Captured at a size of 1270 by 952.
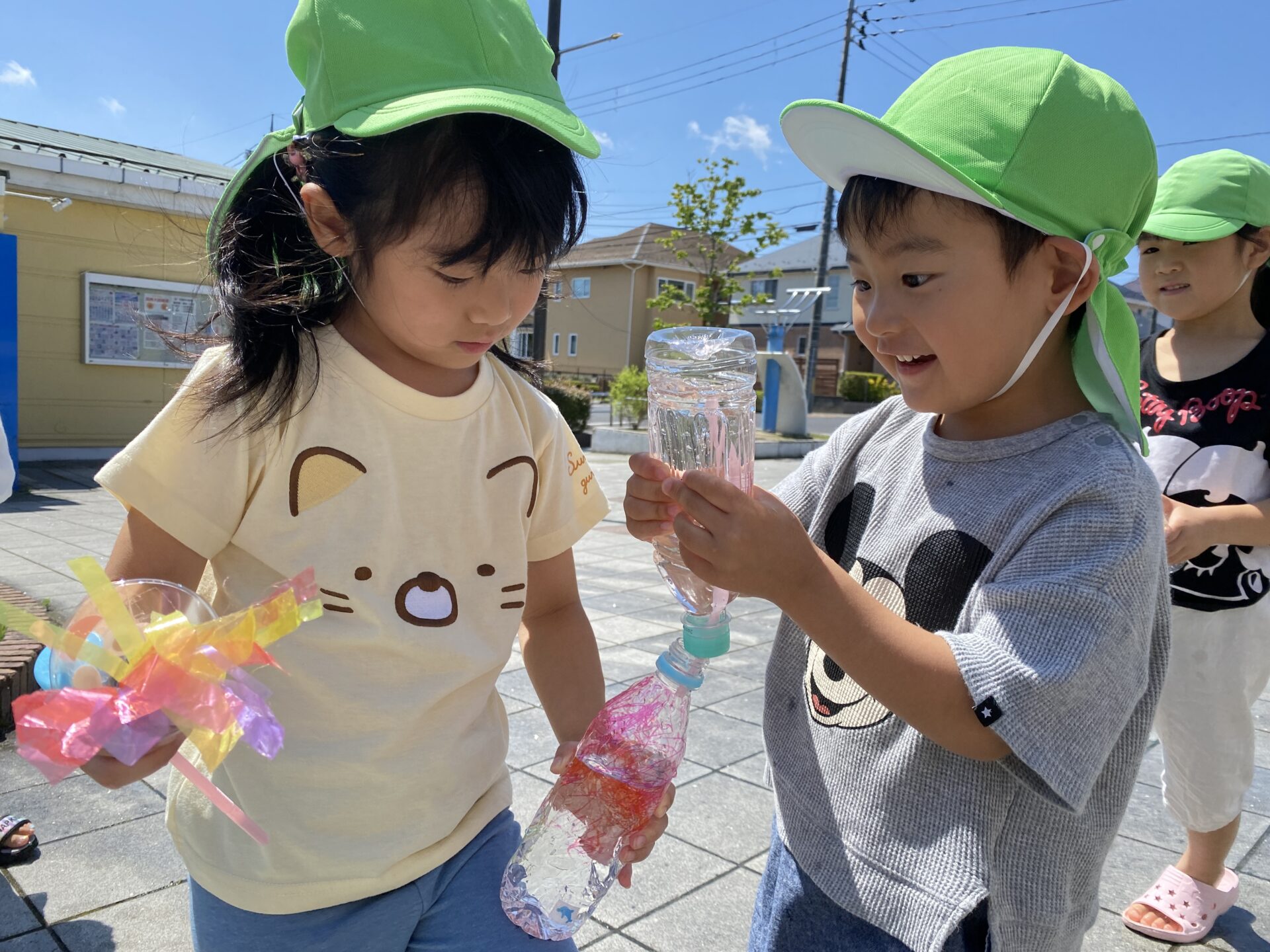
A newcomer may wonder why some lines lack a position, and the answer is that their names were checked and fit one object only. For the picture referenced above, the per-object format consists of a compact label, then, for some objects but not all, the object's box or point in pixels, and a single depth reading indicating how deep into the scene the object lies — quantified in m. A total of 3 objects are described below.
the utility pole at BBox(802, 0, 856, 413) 25.11
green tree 21.69
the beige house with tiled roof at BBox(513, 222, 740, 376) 38.53
